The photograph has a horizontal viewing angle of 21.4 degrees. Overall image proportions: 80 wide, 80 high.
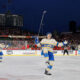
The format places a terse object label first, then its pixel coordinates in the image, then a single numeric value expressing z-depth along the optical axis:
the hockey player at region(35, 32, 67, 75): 7.84
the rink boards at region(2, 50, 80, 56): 25.00
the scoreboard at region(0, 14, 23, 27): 63.12
